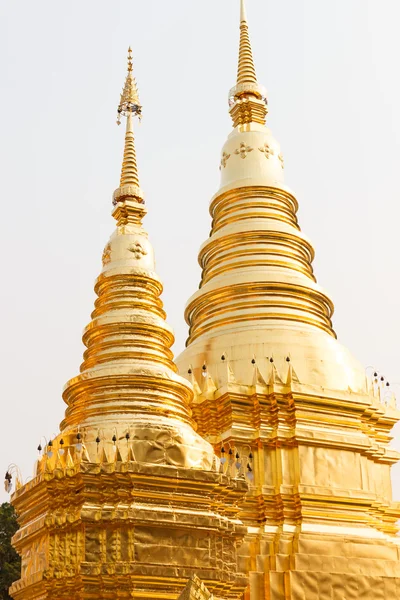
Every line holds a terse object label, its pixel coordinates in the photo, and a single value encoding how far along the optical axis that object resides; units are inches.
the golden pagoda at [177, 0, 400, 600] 556.4
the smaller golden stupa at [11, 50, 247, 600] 440.5
